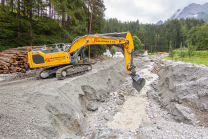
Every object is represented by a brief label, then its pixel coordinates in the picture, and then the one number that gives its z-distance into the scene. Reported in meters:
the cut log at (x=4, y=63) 11.70
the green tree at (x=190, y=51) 20.66
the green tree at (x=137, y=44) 57.94
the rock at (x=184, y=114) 5.93
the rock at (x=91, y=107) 7.70
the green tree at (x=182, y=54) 22.42
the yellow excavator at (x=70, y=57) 8.43
